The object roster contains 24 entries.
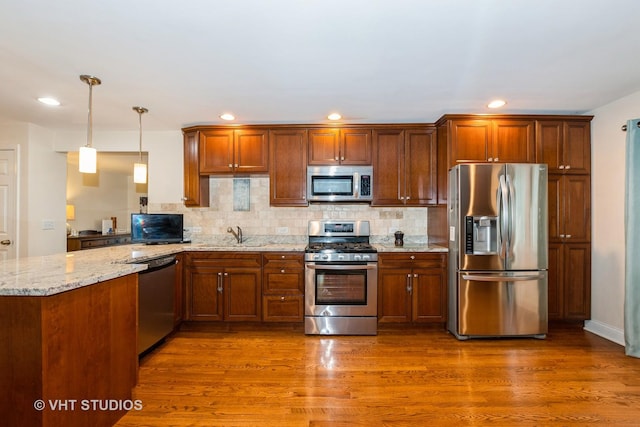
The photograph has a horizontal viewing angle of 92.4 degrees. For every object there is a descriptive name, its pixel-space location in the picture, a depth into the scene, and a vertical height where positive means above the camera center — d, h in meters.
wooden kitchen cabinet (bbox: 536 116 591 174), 3.26 +0.76
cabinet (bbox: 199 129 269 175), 3.63 +0.75
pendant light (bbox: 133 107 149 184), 2.94 +0.40
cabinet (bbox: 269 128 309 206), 3.60 +0.56
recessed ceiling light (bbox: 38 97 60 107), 2.89 +1.08
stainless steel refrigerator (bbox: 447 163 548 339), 2.97 -0.33
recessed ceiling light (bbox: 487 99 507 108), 2.91 +1.09
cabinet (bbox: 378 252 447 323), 3.27 -0.77
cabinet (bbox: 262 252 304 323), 3.29 -0.77
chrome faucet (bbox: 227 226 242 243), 3.77 -0.24
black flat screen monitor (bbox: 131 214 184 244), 3.54 -0.16
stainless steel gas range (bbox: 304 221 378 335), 3.20 -0.80
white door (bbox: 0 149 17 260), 3.68 +0.15
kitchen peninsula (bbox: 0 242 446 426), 1.35 -0.62
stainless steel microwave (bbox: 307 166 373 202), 3.55 +0.37
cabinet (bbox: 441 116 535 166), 3.23 +0.78
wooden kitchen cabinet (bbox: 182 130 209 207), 3.66 +0.52
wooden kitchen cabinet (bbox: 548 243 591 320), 3.28 -0.70
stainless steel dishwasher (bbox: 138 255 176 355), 2.56 -0.78
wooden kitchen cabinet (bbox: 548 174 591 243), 3.28 +0.06
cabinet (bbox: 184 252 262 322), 3.31 -0.77
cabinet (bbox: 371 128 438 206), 3.55 +0.57
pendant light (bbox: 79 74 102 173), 2.14 +0.38
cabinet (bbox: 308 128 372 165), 3.57 +0.80
